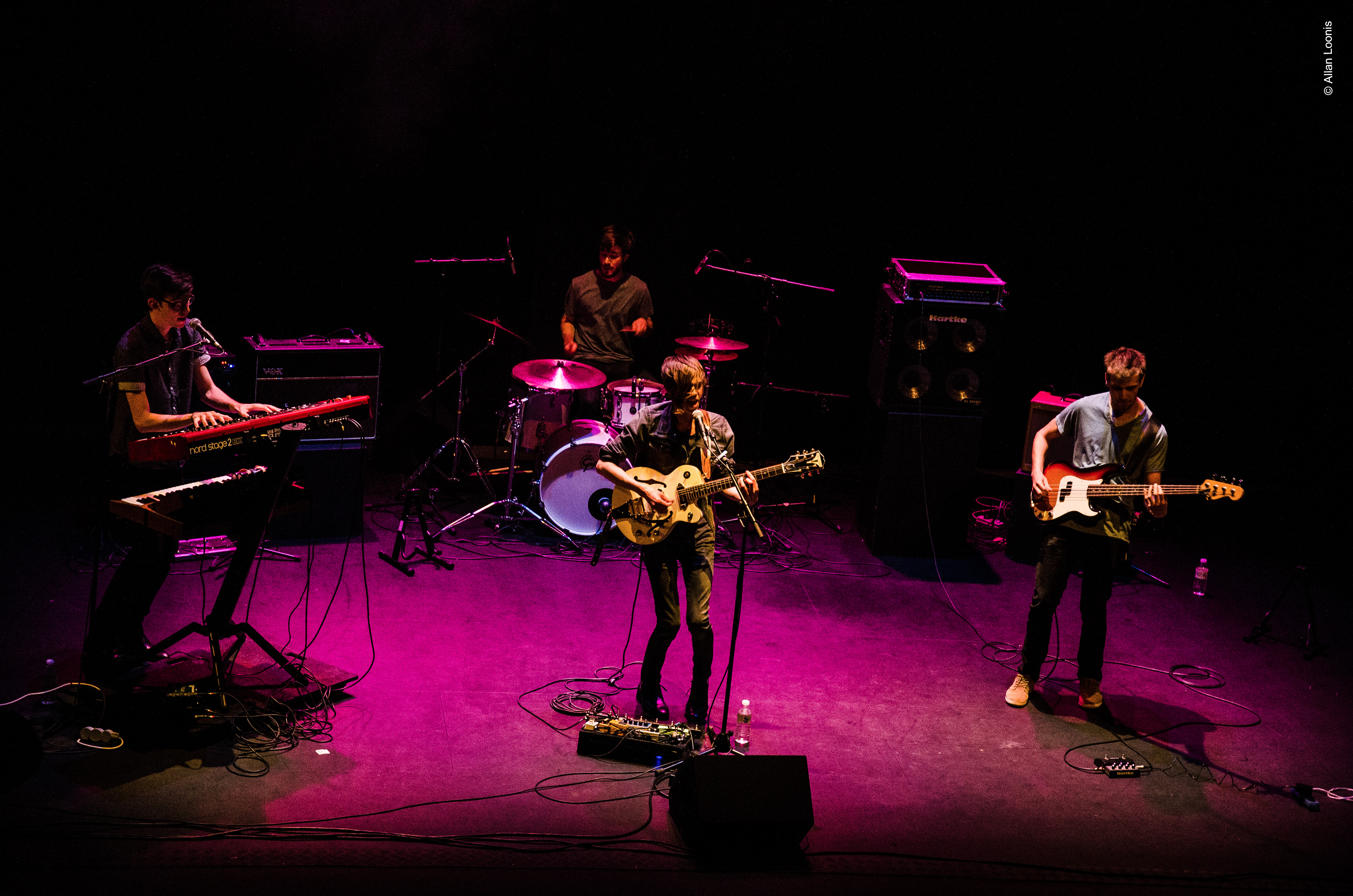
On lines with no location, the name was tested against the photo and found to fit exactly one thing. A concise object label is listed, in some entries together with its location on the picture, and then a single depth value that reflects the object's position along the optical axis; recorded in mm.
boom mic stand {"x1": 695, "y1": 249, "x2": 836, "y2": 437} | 8305
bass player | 5625
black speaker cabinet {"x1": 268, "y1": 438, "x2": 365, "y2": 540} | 7562
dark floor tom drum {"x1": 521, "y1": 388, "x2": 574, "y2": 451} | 8148
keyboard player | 5223
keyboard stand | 5086
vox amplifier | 7402
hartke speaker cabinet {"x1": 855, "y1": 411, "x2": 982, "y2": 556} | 7992
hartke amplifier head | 7789
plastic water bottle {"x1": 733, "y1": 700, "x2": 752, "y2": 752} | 5285
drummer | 8734
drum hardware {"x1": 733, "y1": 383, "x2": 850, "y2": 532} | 8656
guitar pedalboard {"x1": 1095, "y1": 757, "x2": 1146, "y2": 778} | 5324
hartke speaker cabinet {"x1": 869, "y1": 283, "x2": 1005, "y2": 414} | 7848
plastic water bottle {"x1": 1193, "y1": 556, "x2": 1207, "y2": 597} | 7598
